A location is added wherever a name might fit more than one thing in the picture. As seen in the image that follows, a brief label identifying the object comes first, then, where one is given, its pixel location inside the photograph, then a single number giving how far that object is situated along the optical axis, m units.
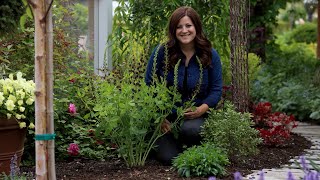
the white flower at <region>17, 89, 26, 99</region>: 3.94
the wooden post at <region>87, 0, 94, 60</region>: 6.95
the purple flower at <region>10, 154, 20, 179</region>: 3.35
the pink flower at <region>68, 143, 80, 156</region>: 4.68
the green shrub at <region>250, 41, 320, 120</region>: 8.36
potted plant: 3.88
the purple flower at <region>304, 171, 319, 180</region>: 2.11
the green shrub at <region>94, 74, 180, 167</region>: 4.02
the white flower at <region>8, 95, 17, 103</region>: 3.88
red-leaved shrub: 5.36
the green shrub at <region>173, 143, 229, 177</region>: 3.92
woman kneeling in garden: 4.54
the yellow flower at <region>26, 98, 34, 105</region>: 3.97
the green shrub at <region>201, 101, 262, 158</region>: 4.42
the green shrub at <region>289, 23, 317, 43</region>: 17.73
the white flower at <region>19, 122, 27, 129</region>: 3.90
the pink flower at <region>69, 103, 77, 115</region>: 4.83
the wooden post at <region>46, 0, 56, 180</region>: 2.71
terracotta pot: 3.91
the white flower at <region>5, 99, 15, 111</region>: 3.80
